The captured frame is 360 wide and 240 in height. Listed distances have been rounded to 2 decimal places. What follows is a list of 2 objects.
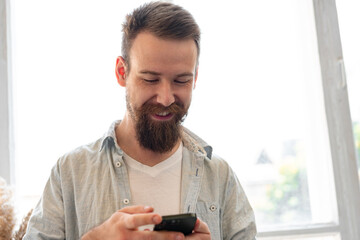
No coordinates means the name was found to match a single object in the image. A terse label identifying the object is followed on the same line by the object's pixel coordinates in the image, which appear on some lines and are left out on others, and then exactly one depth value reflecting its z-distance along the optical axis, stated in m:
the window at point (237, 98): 1.92
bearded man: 1.27
